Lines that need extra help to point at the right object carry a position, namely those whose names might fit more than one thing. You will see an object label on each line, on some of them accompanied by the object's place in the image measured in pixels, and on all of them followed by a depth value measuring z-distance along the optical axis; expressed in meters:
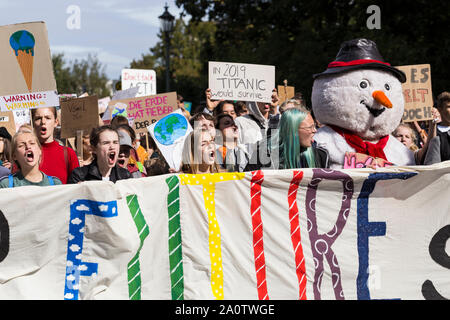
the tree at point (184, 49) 41.50
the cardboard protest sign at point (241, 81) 8.27
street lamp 16.83
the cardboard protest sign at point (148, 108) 9.34
